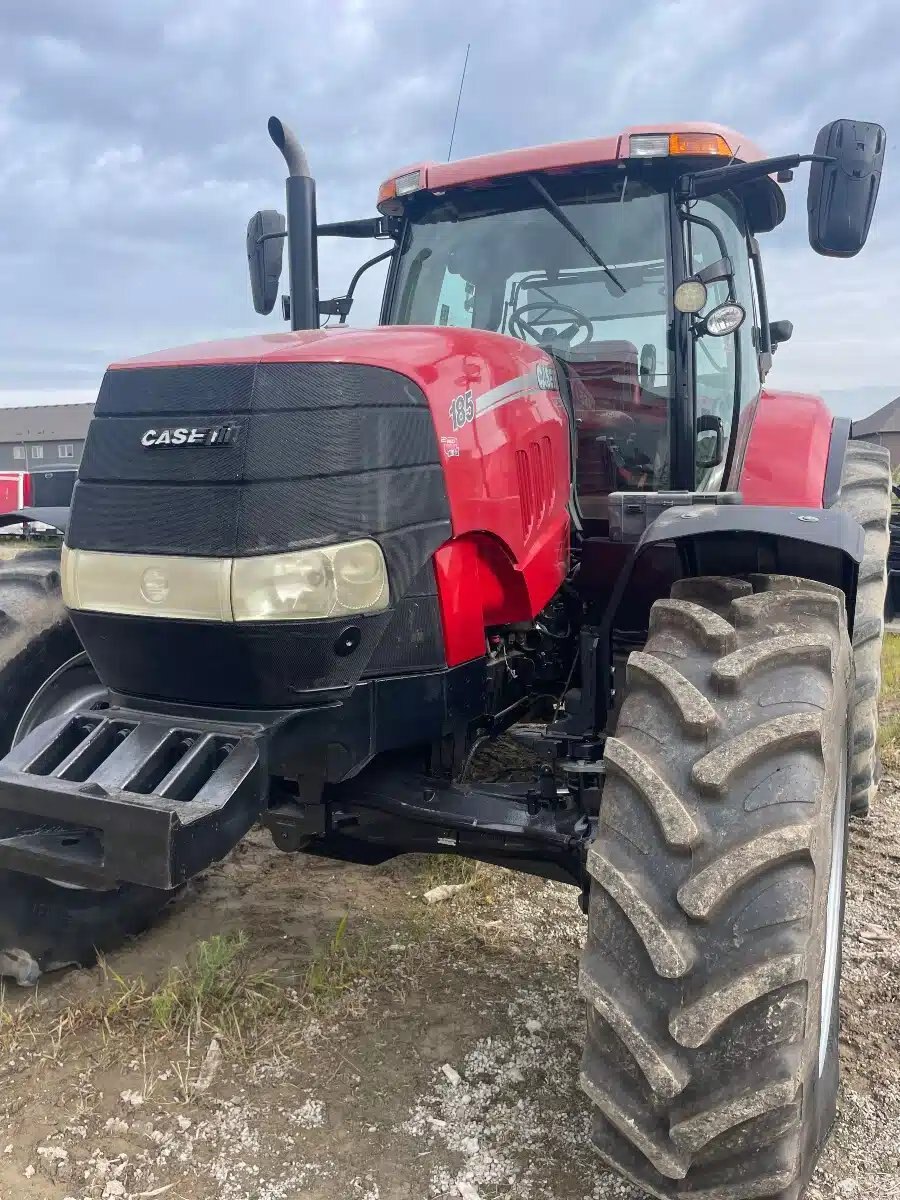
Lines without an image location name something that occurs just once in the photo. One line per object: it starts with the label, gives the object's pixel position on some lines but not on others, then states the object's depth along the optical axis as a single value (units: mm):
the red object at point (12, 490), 16289
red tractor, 1802
